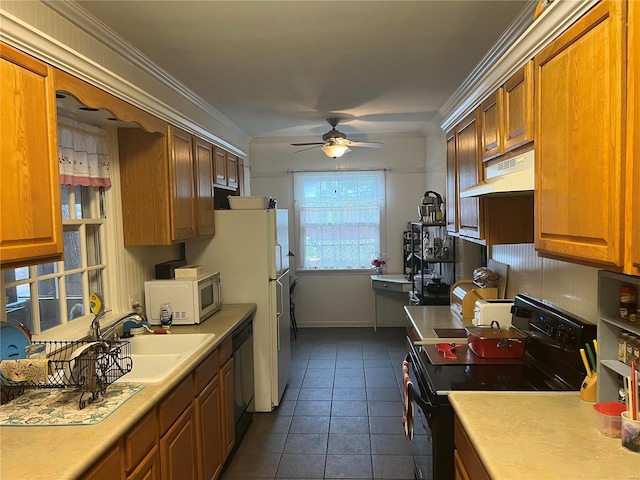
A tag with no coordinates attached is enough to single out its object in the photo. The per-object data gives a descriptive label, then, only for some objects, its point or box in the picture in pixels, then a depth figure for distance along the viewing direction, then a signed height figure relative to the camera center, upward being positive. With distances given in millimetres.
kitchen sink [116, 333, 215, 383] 2463 -723
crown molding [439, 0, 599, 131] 1459 +672
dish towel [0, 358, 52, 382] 1713 -526
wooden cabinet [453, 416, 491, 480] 1523 -867
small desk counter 6238 -1185
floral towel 1596 -665
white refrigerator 3697 -373
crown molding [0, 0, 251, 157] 1519 +689
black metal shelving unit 4383 -424
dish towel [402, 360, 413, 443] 2323 -983
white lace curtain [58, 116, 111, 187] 2391 +403
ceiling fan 4699 +795
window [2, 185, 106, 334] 2117 -247
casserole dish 2295 -638
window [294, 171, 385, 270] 6234 +38
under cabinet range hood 1792 +157
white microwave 3070 -497
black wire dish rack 1716 -573
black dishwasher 3182 -1115
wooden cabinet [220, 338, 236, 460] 2855 -1135
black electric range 1904 -718
